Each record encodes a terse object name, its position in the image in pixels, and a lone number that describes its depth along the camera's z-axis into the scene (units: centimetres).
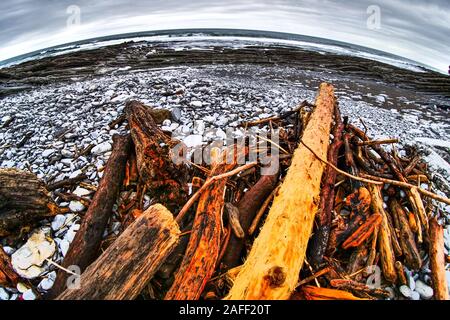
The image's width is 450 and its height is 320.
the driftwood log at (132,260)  165
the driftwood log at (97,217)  208
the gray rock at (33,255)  220
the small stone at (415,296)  206
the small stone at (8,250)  234
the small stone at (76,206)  268
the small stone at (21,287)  208
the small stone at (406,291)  207
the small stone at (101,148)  353
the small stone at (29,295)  203
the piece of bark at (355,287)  194
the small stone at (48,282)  211
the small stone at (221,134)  398
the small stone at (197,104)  509
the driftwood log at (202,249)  182
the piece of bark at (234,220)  223
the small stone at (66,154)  353
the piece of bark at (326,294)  187
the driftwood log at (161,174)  255
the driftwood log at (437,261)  204
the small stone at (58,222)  253
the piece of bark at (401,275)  214
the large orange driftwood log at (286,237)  159
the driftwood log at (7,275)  212
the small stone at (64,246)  233
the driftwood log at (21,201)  237
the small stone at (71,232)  243
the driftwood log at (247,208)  216
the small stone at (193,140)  366
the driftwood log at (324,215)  216
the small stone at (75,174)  310
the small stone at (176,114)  445
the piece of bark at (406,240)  223
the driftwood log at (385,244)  213
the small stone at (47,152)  359
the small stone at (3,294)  204
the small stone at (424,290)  209
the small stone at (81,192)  284
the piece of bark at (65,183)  296
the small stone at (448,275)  220
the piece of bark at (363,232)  229
